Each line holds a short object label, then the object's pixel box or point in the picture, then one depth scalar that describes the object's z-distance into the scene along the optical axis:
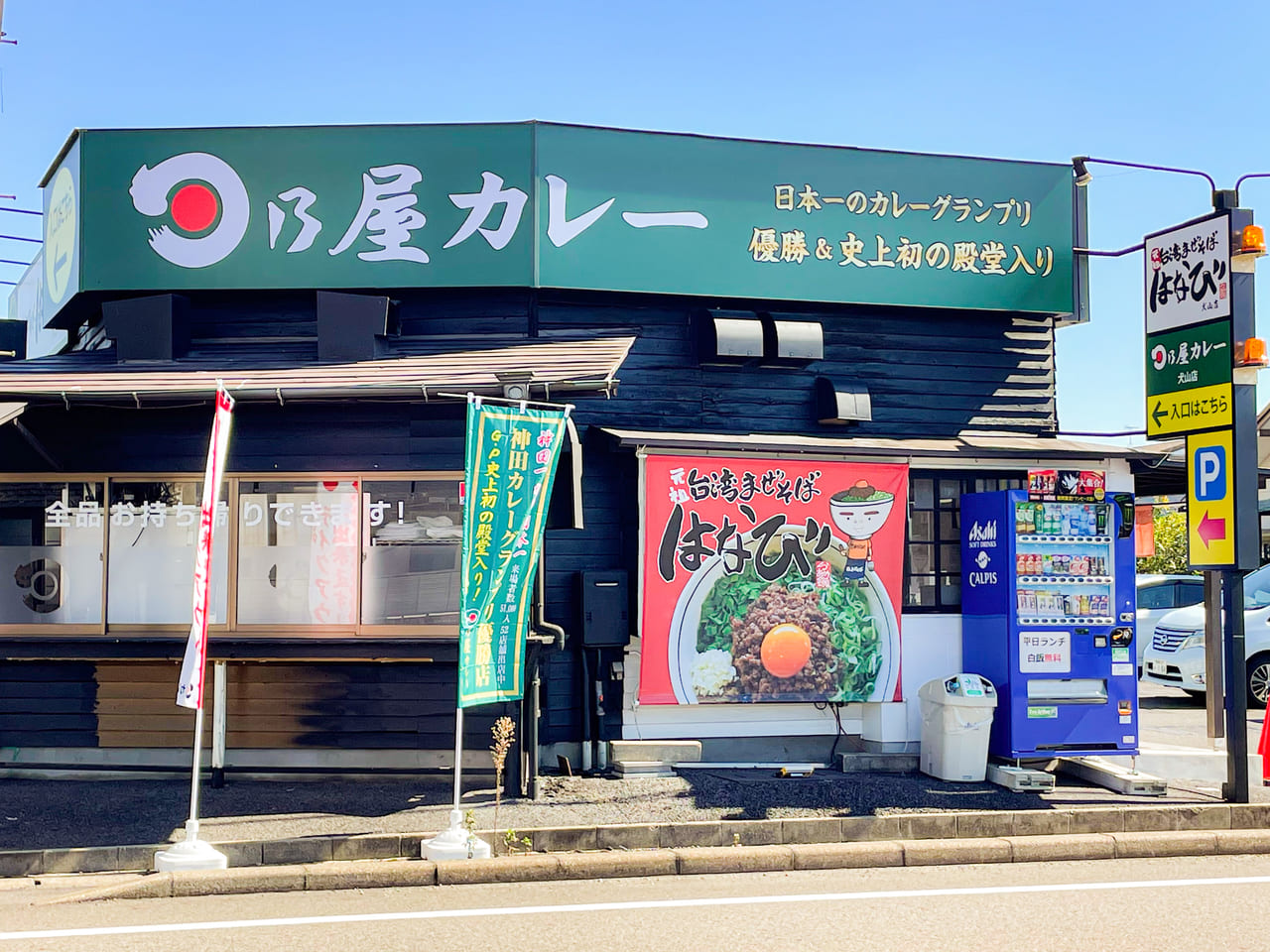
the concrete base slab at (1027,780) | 10.27
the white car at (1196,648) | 15.88
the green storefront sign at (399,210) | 11.17
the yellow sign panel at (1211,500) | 9.91
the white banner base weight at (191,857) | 7.70
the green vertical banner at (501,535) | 8.55
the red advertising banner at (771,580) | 11.06
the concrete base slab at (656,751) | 10.94
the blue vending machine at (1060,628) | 10.77
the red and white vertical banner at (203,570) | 8.14
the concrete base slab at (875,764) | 11.13
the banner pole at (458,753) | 8.31
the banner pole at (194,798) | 7.90
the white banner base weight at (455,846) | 8.02
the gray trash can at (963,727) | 10.53
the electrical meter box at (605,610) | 10.74
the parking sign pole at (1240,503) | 9.81
